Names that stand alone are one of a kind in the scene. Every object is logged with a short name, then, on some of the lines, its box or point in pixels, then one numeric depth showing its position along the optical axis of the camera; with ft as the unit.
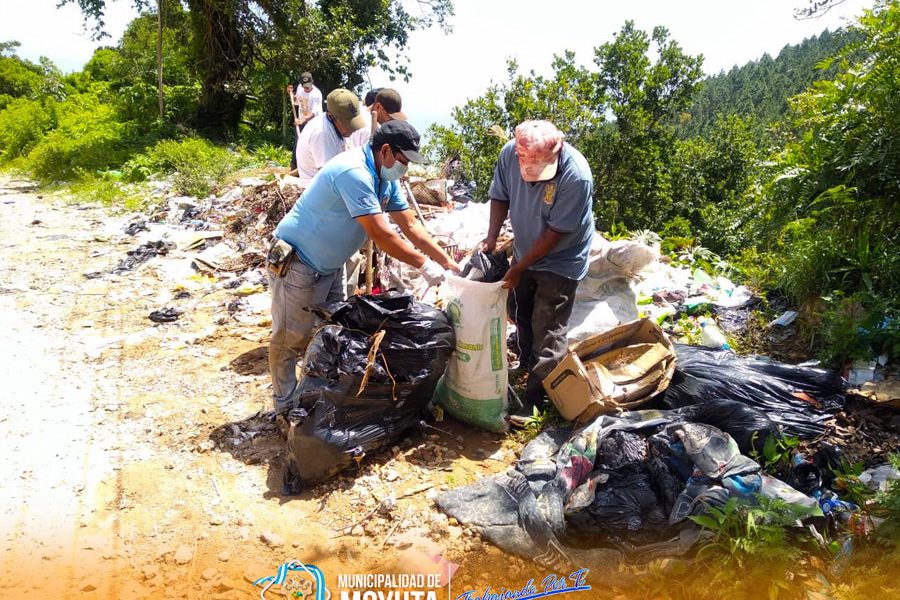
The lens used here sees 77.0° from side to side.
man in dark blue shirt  9.06
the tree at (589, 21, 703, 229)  25.34
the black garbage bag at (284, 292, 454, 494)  8.45
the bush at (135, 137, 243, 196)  26.30
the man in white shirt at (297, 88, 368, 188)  12.10
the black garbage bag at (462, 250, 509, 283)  10.12
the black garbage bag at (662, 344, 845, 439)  8.93
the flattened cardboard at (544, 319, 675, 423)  9.21
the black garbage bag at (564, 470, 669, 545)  7.39
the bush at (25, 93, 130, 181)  32.99
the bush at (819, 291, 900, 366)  10.04
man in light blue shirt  8.52
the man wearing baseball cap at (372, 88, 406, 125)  13.97
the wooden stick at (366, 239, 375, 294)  11.00
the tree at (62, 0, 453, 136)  37.24
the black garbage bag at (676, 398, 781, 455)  8.23
